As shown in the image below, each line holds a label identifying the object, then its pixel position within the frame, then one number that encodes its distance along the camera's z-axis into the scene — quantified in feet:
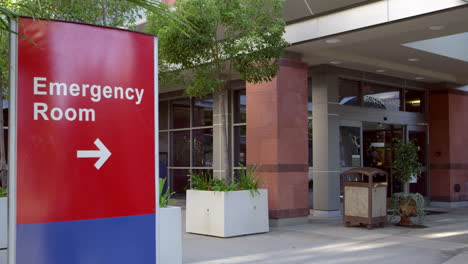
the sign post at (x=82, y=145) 9.90
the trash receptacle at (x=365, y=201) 34.06
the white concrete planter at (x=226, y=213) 30.63
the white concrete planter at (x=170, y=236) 19.97
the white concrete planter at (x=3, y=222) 27.07
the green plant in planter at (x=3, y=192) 29.57
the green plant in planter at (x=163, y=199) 21.54
